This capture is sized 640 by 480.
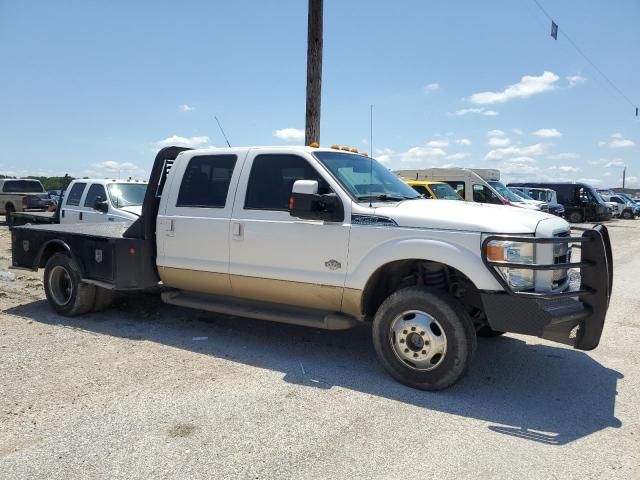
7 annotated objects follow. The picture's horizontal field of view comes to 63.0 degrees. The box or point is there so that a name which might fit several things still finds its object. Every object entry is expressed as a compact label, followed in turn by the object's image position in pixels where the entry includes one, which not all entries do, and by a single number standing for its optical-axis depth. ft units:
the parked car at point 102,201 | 32.91
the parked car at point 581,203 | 90.33
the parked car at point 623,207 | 119.24
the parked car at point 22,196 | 70.70
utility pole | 35.70
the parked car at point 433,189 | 49.29
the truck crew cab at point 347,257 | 13.09
